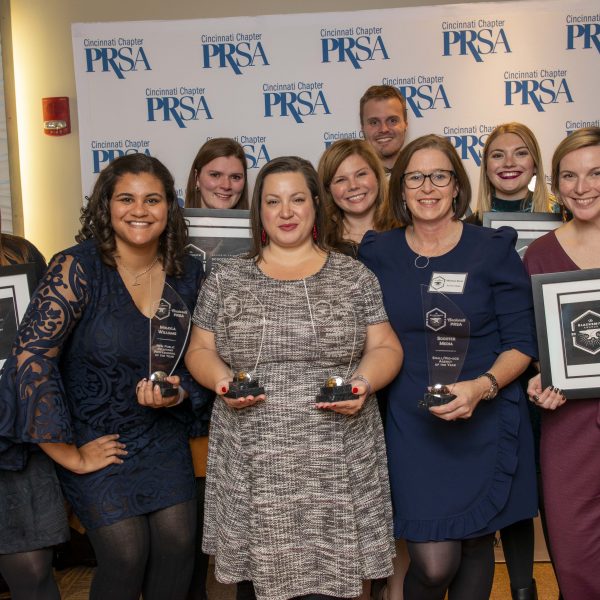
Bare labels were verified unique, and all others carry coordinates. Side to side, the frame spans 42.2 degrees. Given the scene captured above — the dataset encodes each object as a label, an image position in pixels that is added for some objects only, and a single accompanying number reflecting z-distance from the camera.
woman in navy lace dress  2.30
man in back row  4.10
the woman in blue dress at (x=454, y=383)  2.42
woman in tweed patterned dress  2.25
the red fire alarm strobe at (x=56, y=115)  5.33
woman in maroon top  2.43
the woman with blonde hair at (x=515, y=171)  3.25
